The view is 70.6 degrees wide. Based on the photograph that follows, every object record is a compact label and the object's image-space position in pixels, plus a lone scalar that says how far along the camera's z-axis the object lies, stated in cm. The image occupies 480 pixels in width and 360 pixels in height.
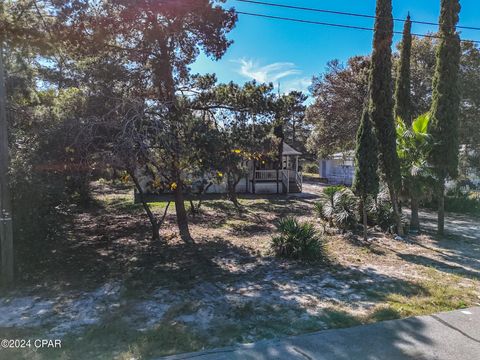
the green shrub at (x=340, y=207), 1014
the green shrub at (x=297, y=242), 748
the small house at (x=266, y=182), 2031
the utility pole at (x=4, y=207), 580
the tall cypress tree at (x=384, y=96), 875
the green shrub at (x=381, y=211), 1019
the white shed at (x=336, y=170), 2809
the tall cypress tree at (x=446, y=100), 929
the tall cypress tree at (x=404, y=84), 1103
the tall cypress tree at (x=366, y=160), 893
